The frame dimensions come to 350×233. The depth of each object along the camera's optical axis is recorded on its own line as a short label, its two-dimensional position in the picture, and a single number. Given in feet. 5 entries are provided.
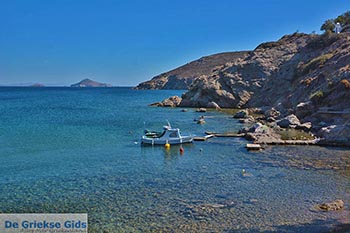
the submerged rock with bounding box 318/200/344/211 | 50.78
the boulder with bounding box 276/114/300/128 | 129.70
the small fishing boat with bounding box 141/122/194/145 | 106.01
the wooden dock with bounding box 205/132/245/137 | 118.01
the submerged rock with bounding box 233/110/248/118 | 170.13
